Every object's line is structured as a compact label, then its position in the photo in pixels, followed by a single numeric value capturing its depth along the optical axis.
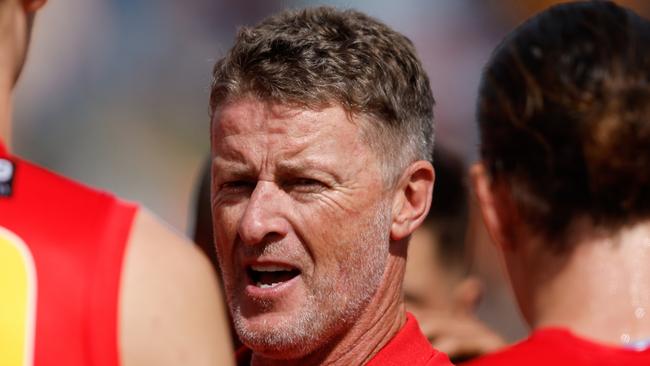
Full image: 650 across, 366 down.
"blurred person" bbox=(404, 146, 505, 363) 8.71
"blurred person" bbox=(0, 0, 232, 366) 3.74
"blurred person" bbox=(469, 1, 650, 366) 4.10
